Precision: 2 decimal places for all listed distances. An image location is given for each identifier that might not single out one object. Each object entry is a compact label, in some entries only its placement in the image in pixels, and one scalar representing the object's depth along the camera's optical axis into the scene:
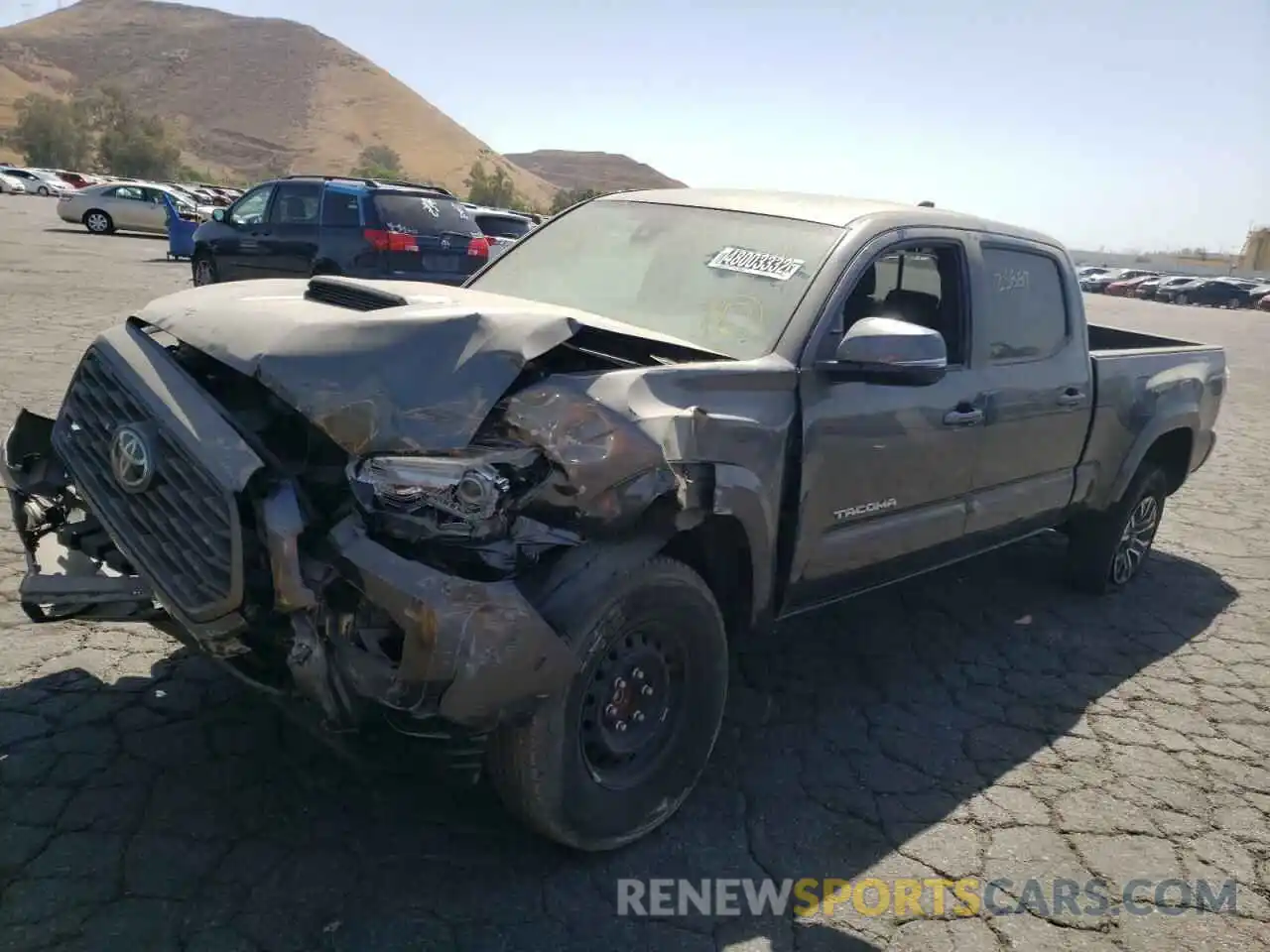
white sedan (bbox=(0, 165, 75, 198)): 46.81
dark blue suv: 11.73
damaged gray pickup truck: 2.40
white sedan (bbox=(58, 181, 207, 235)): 29.55
